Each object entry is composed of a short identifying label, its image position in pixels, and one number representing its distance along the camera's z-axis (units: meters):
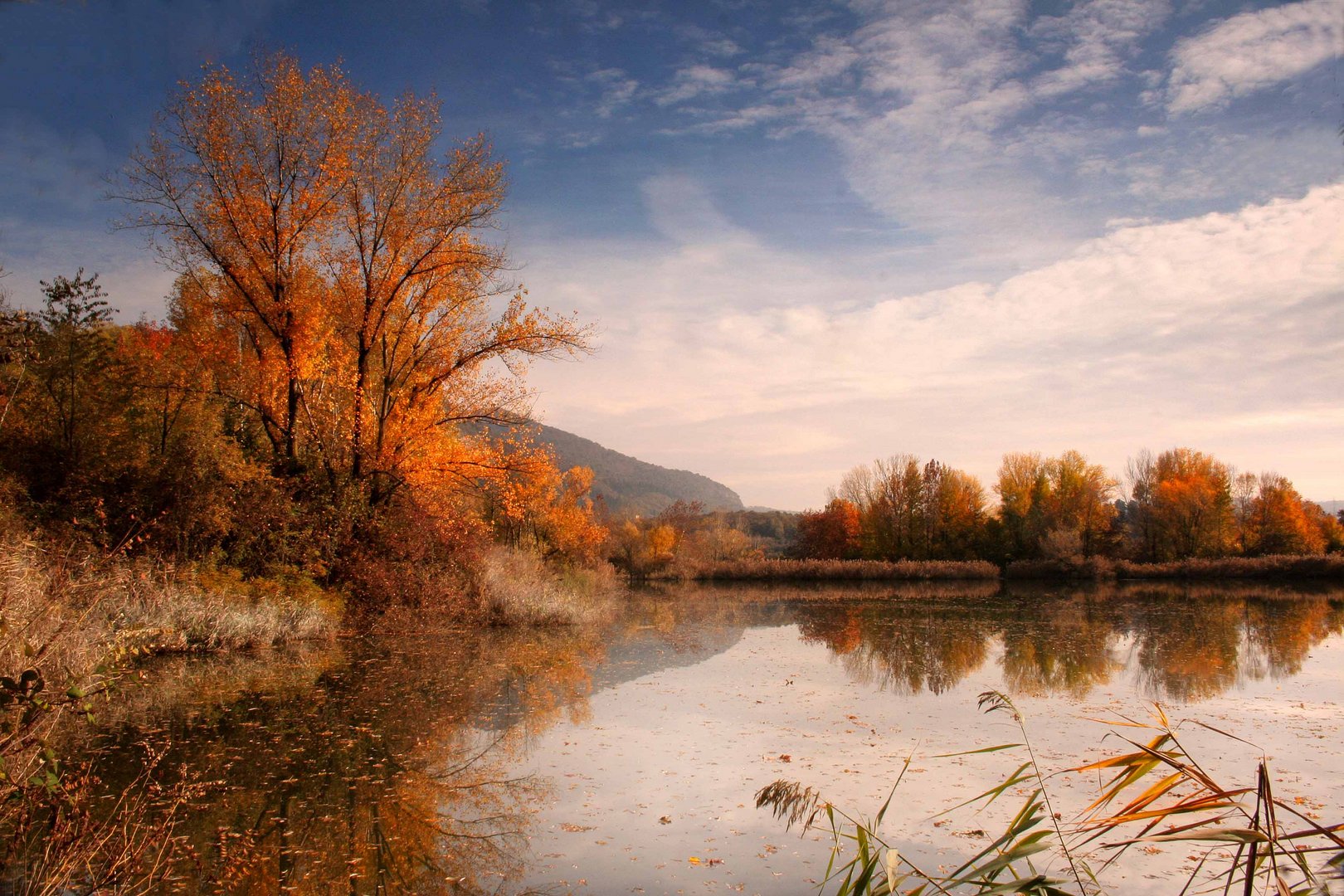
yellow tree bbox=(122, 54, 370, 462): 17.50
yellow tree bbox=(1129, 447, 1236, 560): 51.00
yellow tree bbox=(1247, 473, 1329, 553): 49.38
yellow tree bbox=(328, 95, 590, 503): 18.86
